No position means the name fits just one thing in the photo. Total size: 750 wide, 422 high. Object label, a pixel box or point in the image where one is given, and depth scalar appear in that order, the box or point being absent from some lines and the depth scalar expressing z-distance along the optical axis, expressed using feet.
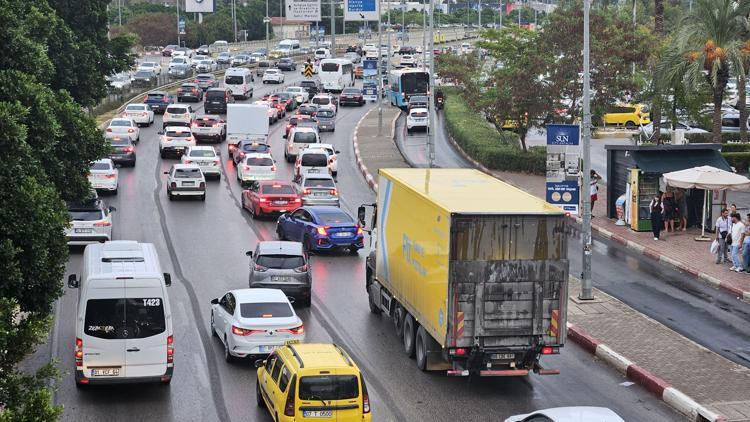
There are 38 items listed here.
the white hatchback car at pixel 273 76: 338.95
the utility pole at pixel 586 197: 94.02
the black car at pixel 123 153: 172.04
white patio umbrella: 115.85
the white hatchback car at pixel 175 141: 182.39
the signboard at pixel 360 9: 367.45
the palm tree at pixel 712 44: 152.97
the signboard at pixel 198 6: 520.42
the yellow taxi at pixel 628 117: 232.12
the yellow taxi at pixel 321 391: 58.70
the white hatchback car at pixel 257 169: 156.87
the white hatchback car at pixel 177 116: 211.20
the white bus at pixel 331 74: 321.73
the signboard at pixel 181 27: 477.69
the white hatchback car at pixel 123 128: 188.75
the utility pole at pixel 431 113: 157.07
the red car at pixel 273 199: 133.90
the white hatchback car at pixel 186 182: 144.56
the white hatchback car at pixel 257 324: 75.10
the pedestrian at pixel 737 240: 106.01
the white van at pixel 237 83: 286.87
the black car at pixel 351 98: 291.17
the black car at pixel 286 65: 397.56
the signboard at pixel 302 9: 397.39
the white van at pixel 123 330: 66.95
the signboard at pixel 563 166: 91.45
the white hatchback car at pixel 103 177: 145.18
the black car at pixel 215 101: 247.50
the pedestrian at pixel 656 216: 121.39
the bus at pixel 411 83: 279.69
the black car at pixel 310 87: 305.26
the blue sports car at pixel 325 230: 114.83
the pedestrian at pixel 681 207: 125.39
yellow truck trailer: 67.92
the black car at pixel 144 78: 310.04
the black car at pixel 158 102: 249.34
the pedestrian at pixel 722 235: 109.91
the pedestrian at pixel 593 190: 138.31
